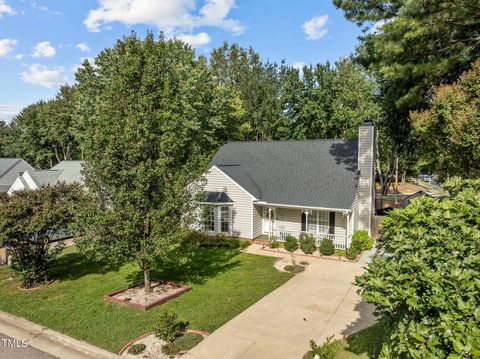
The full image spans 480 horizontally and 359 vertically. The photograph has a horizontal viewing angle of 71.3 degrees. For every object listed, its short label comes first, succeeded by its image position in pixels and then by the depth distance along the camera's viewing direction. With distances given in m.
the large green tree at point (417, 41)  10.63
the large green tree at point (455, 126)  9.76
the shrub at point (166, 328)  8.96
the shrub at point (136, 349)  8.70
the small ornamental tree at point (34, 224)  12.70
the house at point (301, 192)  19.81
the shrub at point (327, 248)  17.91
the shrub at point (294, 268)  15.56
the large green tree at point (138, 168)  11.20
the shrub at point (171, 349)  8.61
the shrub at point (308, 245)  18.30
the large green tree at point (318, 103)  39.38
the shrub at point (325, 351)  7.64
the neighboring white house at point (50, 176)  32.25
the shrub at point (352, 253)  17.27
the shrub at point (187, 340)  8.93
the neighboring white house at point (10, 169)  40.28
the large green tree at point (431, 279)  4.24
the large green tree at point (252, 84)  45.31
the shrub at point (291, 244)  18.78
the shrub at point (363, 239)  18.69
